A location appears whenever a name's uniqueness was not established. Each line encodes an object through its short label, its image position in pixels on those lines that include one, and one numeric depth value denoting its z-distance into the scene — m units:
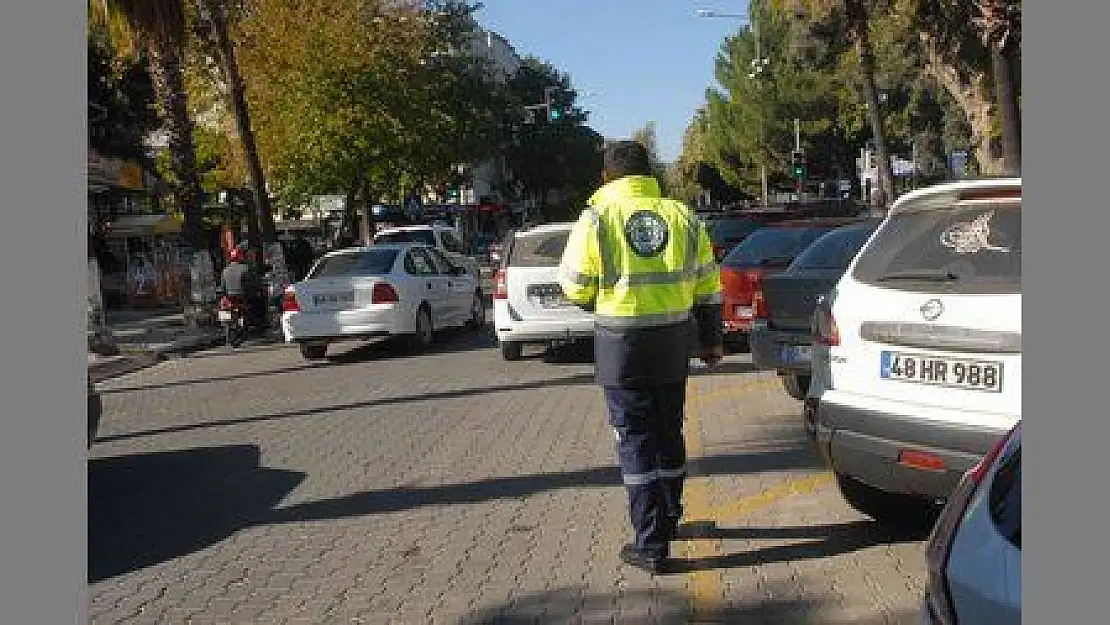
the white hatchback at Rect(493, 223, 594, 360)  12.91
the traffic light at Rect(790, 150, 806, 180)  46.03
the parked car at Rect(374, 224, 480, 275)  23.66
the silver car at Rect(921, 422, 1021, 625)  2.30
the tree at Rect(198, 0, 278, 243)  23.89
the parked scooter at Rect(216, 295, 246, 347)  18.80
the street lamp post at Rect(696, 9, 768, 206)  59.31
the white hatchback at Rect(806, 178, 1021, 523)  4.87
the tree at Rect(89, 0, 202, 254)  18.22
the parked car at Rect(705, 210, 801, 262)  18.41
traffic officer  5.34
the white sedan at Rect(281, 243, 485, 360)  14.96
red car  12.44
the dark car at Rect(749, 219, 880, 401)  9.11
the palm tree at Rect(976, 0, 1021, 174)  14.53
